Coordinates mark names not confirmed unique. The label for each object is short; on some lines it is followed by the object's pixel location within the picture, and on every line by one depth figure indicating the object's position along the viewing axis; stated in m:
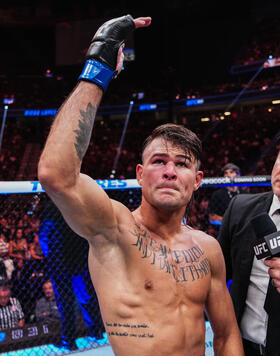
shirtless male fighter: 0.89
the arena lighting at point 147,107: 11.87
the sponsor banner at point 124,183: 1.77
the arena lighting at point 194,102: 11.13
